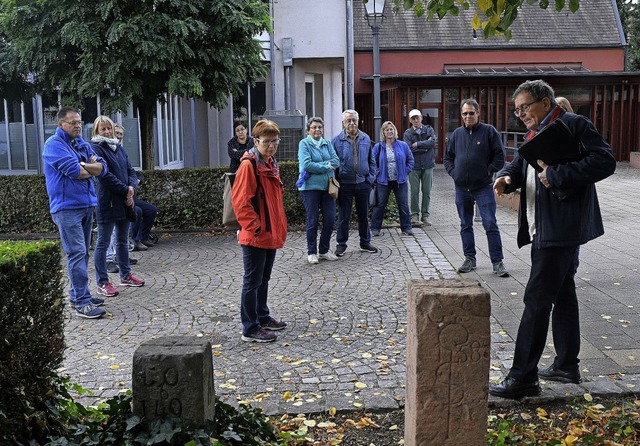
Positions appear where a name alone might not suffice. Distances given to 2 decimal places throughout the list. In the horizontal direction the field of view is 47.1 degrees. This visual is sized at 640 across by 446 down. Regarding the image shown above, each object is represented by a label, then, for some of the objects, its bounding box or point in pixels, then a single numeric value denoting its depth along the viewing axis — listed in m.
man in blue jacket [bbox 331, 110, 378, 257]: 10.24
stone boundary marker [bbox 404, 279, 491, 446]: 3.68
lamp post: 13.55
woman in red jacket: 6.14
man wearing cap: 13.04
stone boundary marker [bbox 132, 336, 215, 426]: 3.69
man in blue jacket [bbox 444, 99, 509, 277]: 8.69
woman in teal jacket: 9.59
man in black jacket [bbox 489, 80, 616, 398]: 4.62
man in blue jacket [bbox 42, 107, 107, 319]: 7.12
